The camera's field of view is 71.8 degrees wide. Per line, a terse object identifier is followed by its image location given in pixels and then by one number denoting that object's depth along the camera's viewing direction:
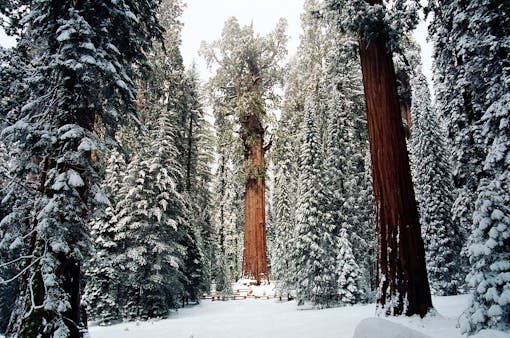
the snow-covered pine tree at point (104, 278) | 13.78
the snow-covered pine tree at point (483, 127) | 5.26
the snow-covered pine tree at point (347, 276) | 13.60
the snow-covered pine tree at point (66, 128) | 5.43
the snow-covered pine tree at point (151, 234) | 13.41
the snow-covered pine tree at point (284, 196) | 17.08
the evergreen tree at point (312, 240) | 14.13
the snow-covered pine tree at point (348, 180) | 15.61
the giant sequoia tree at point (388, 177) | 6.22
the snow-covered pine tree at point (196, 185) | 18.20
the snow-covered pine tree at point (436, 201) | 14.98
